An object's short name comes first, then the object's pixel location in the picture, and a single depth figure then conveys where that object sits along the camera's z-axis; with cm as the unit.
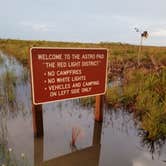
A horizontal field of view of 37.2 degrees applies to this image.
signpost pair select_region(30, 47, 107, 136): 405
